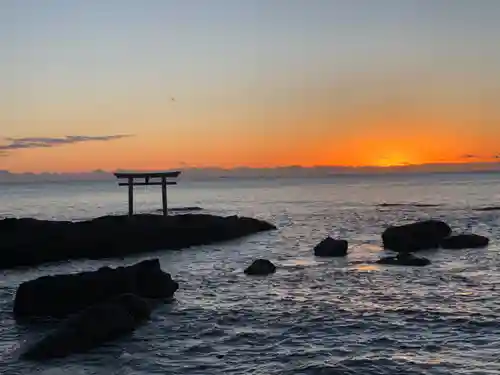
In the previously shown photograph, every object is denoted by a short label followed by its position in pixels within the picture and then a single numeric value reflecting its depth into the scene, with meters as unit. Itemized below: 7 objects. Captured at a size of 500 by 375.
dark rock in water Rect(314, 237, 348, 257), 37.78
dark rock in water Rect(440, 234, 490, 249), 40.34
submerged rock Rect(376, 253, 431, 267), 33.22
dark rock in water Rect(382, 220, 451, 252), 40.66
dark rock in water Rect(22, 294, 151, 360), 17.14
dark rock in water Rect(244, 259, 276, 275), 31.33
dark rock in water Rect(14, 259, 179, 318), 22.38
